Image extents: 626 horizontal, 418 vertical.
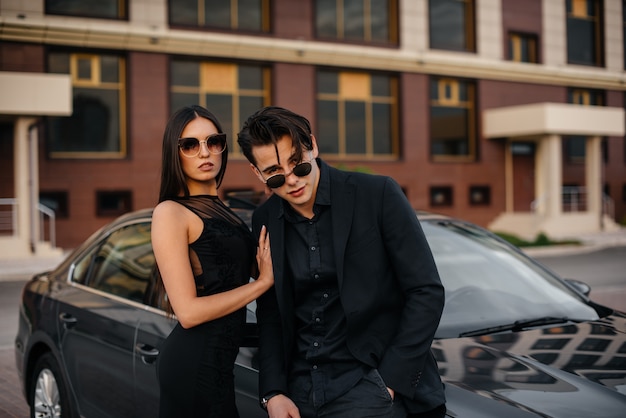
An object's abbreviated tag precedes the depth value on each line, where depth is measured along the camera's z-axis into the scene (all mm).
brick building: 23922
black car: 2779
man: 2502
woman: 2844
